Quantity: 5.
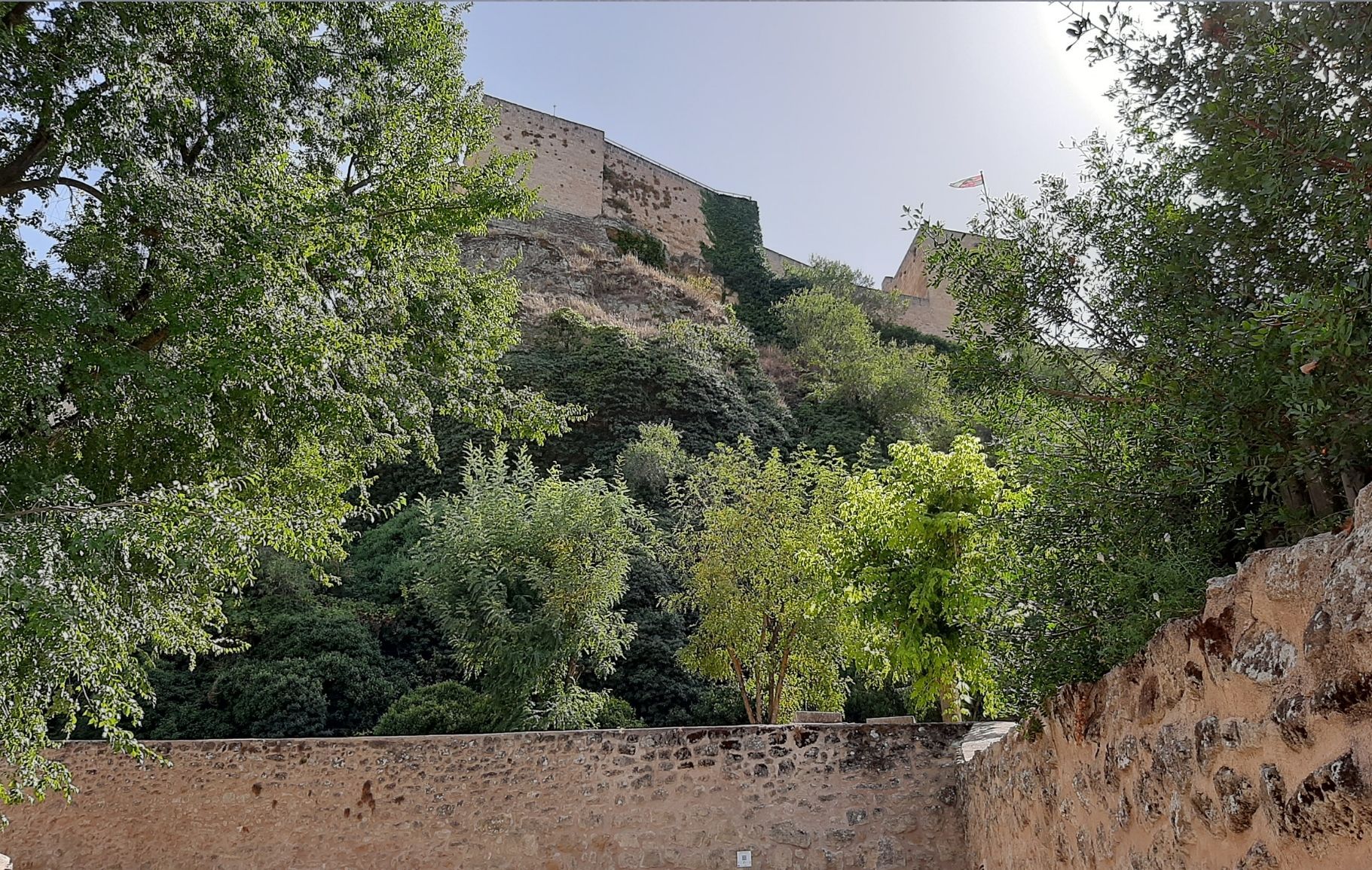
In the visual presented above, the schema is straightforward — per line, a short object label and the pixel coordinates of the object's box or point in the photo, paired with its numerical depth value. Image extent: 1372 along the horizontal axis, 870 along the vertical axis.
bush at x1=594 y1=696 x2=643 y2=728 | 11.23
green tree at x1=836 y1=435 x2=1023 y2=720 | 7.27
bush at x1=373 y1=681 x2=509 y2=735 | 10.57
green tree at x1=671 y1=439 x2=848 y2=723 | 10.76
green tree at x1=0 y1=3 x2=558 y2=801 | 5.00
